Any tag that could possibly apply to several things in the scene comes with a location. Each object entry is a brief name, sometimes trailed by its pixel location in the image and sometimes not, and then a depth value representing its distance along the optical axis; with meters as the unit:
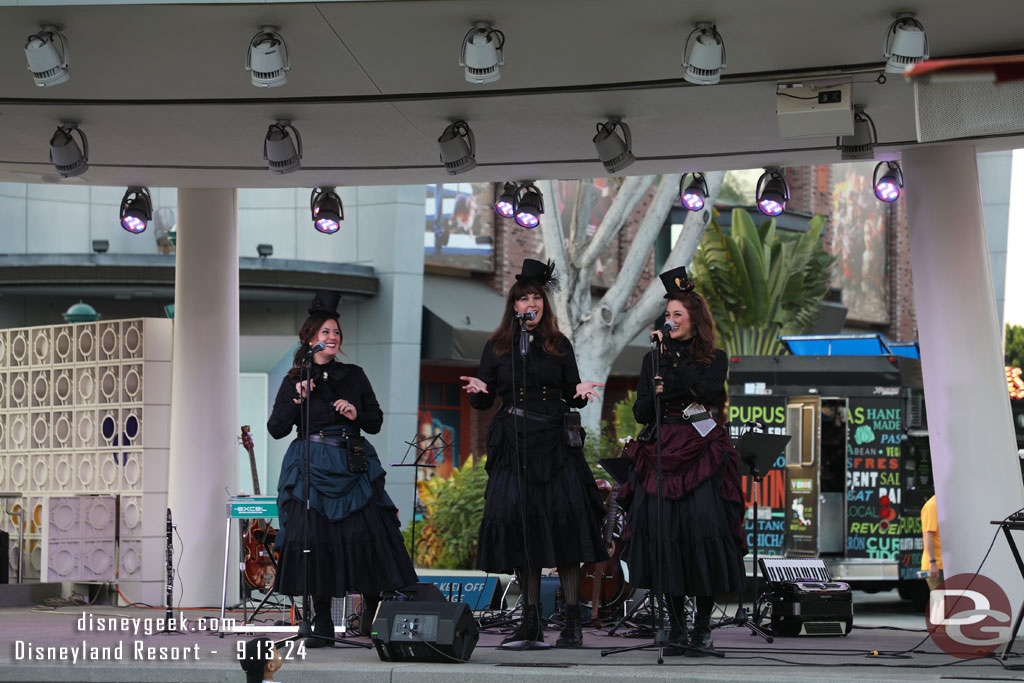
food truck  27.16
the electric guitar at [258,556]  23.73
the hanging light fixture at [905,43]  13.42
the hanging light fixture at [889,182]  19.17
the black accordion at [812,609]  18.45
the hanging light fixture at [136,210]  21.33
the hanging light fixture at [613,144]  17.30
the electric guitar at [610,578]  20.08
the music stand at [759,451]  18.44
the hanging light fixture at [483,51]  13.74
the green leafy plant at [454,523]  29.34
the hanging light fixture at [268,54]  13.92
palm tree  49.25
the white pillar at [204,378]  22.25
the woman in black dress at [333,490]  15.82
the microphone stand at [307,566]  15.48
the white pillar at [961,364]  17.45
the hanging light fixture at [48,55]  13.62
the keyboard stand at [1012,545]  14.55
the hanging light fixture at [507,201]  20.61
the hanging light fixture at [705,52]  13.73
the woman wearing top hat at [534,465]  15.05
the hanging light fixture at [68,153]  17.56
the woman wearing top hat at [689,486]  14.34
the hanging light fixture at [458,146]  17.50
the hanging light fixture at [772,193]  19.45
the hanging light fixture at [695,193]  20.56
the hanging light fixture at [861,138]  17.06
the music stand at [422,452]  19.28
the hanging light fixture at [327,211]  20.89
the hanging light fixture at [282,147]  17.50
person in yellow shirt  20.58
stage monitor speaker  13.95
